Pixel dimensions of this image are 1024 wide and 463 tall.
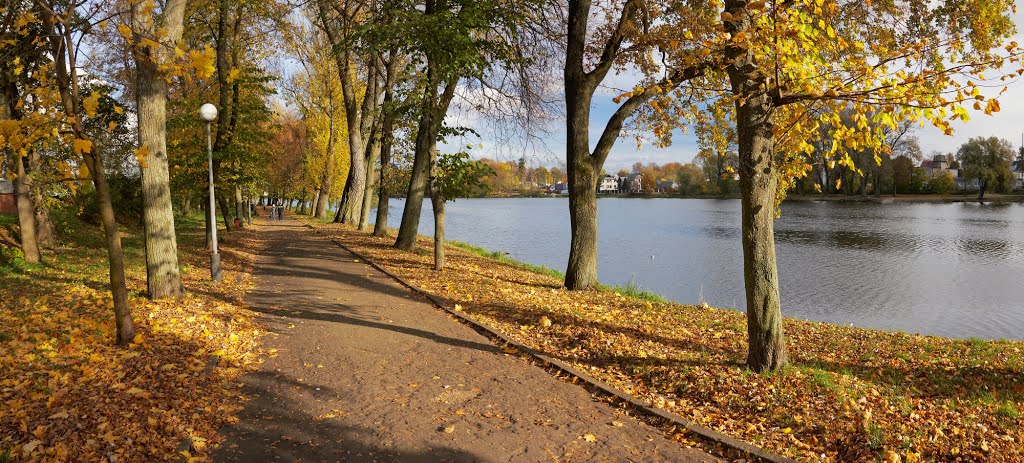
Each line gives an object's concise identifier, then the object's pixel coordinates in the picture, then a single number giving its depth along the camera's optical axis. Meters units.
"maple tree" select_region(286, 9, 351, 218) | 28.70
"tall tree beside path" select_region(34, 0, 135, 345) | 5.54
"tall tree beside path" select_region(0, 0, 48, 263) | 9.35
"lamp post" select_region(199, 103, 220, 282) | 11.14
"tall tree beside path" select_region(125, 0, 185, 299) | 8.27
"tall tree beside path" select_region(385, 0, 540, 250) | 11.45
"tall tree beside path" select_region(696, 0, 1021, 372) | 5.06
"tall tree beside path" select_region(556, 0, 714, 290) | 11.10
